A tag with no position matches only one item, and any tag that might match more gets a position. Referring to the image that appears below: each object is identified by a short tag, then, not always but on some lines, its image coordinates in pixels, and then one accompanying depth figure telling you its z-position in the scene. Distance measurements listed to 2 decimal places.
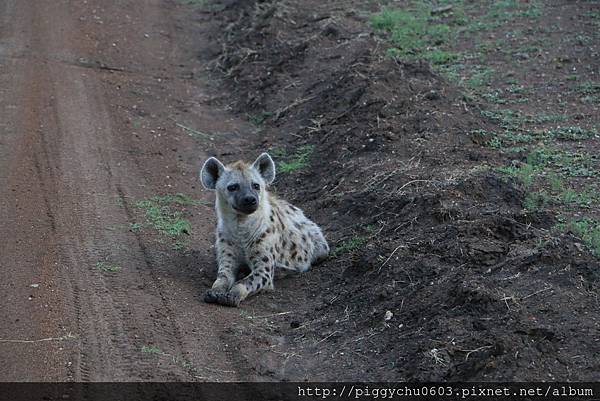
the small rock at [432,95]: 20.87
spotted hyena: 15.32
